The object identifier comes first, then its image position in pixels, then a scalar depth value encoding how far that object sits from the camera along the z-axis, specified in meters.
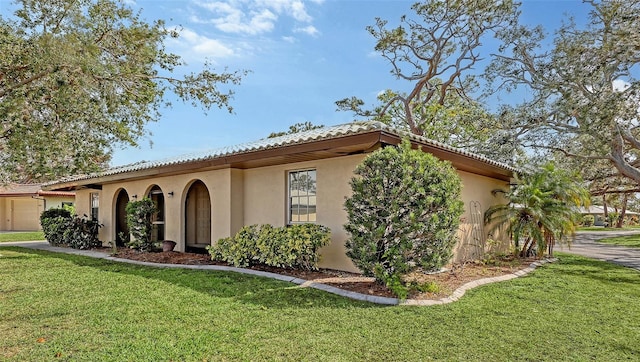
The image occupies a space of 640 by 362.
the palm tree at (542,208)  10.98
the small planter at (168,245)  12.30
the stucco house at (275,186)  8.26
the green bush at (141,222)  12.33
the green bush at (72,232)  14.80
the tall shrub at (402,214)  6.61
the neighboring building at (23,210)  30.92
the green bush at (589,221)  46.79
